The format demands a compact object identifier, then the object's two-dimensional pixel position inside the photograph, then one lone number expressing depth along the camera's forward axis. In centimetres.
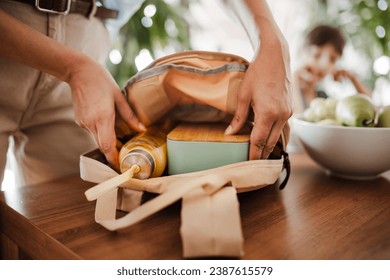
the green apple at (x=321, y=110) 69
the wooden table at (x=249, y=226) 36
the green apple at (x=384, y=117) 61
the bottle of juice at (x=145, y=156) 43
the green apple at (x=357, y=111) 61
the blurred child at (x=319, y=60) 174
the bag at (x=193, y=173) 33
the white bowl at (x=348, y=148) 57
